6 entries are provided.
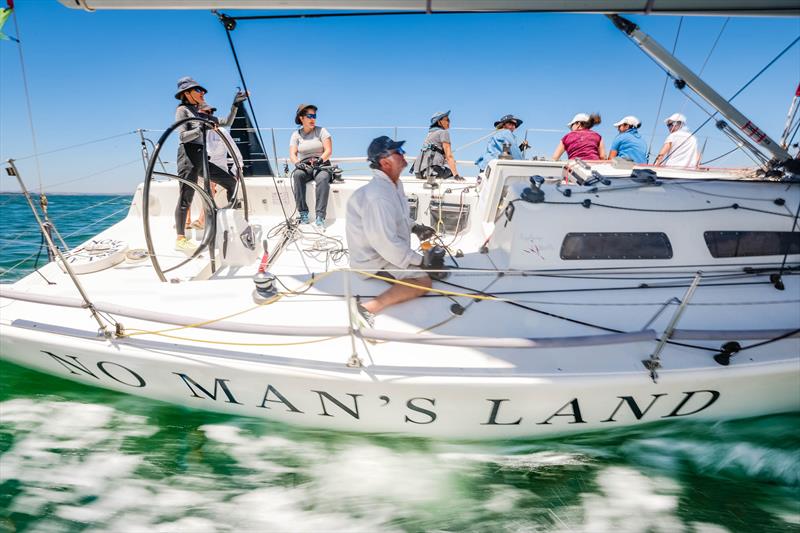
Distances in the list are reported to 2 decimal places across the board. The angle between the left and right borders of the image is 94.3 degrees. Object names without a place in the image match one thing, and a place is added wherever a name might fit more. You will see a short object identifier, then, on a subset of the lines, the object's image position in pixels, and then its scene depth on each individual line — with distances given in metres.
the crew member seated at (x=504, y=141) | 5.07
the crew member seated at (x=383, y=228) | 2.40
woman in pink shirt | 4.90
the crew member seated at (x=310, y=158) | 4.99
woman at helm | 3.57
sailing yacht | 2.13
